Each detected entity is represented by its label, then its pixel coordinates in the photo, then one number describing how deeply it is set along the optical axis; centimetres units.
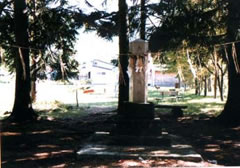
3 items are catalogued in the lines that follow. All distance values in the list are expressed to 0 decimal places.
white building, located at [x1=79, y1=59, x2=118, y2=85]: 3853
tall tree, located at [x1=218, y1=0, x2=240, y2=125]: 997
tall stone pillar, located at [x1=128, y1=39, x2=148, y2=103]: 733
